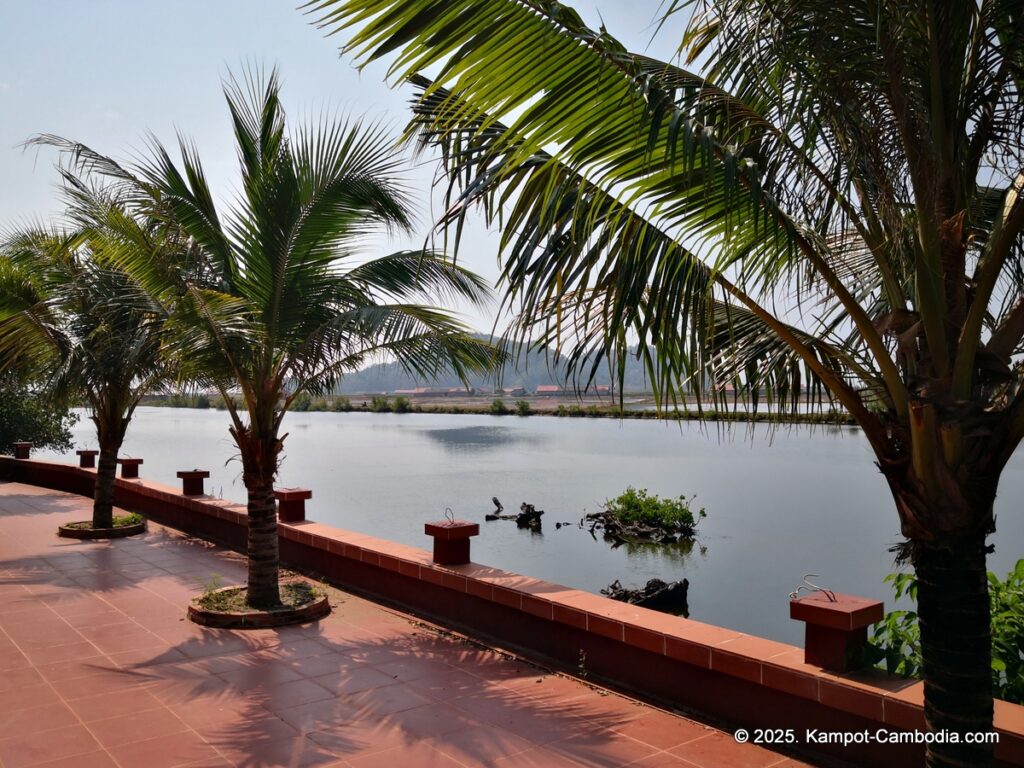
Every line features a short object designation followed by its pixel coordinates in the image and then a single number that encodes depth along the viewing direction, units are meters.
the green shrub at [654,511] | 20.09
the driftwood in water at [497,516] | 22.48
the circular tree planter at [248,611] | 6.32
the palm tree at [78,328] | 9.27
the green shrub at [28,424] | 24.25
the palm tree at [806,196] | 2.64
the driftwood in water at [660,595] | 11.92
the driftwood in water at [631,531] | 20.08
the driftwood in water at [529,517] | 21.45
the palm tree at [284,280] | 6.48
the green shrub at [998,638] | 4.37
